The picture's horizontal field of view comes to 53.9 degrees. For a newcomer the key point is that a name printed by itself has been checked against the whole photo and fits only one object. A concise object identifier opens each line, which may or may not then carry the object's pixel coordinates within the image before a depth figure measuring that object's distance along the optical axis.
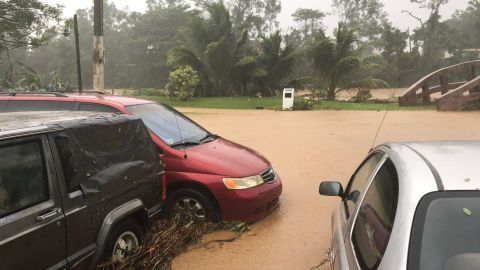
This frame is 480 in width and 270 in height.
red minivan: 5.48
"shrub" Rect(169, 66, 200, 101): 26.62
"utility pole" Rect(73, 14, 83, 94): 18.55
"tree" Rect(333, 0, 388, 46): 63.38
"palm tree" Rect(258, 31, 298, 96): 29.30
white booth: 21.77
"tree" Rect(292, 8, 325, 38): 66.25
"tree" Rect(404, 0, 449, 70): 46.75
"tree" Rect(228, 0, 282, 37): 60.20
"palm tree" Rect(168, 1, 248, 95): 29.59
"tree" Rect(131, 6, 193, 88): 57.53
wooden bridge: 22.64
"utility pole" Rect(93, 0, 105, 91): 15.36
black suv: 3.02
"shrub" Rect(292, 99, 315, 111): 22.20
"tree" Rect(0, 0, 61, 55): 24.30
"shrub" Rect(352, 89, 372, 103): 27.13
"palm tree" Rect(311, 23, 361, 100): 26.58
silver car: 2.02
